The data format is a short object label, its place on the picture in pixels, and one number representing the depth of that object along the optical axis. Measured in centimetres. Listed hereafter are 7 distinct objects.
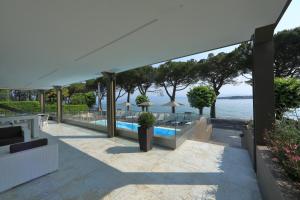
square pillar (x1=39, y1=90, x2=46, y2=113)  1389
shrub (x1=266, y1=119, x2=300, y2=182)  182
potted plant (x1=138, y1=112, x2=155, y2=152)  490
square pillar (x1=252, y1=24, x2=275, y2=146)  315
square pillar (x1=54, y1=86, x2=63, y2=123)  1122
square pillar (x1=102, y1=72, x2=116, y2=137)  694
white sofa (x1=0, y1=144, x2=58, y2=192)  291
